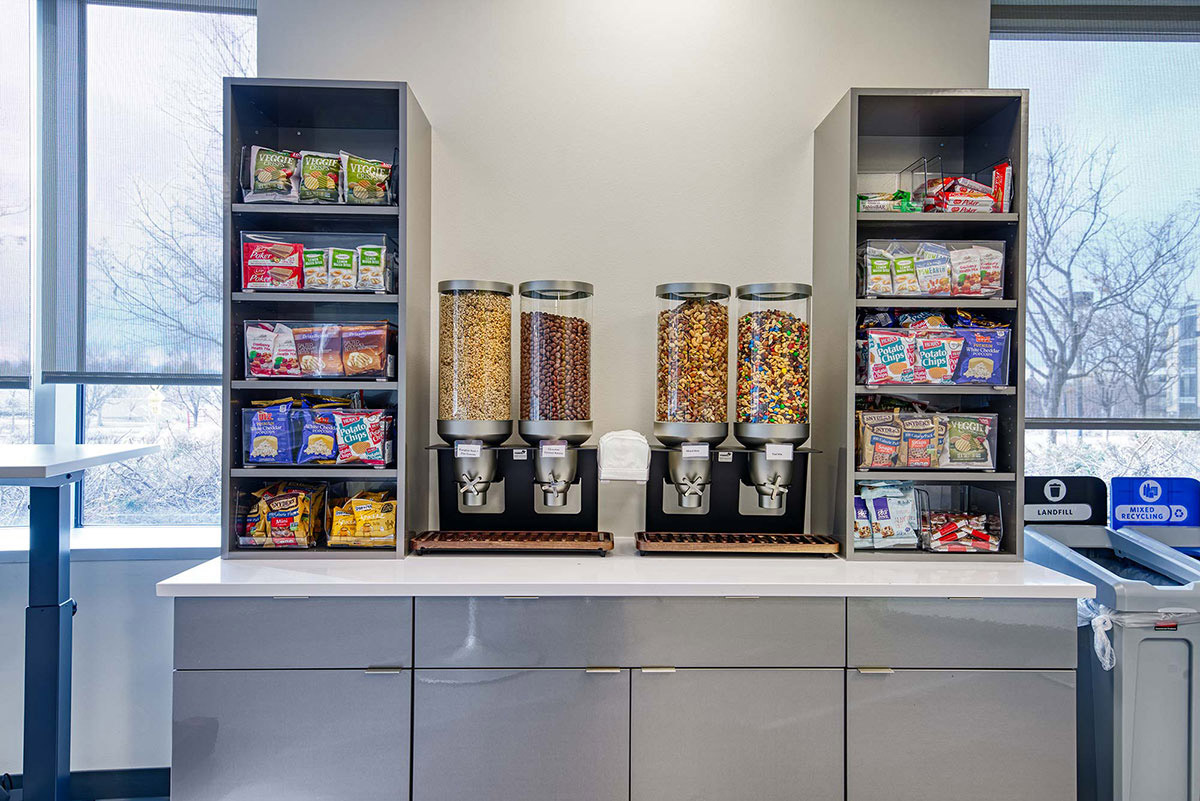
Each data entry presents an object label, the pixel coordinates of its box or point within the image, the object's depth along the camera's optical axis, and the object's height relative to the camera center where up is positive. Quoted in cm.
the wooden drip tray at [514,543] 201 -41
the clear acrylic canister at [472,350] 205 +12
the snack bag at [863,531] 206 -37
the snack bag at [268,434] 203 -12
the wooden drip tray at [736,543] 201 -41
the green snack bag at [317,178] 202 +58
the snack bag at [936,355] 204 +12
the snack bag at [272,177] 202 +58
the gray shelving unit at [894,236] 204 +39
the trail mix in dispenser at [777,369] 205 +8
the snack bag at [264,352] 203 +10
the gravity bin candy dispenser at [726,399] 203 -1
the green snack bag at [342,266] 202 +34
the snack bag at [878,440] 204 -12
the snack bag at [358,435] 203 -12
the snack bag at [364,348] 203 +12
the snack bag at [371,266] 203 +34
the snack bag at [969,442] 208 -12
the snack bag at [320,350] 203 +11
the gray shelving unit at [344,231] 200 +39
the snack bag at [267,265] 201 +34
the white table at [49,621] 192 -62
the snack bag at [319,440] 202 -14
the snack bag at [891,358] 204 +11
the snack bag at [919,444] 206 -13
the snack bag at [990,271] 205 +36
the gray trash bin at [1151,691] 188 -74
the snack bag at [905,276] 204 +34
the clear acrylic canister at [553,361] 207 +9
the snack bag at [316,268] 202 +33
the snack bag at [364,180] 203 +58
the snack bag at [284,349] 203 +11
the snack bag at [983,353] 204 +13
